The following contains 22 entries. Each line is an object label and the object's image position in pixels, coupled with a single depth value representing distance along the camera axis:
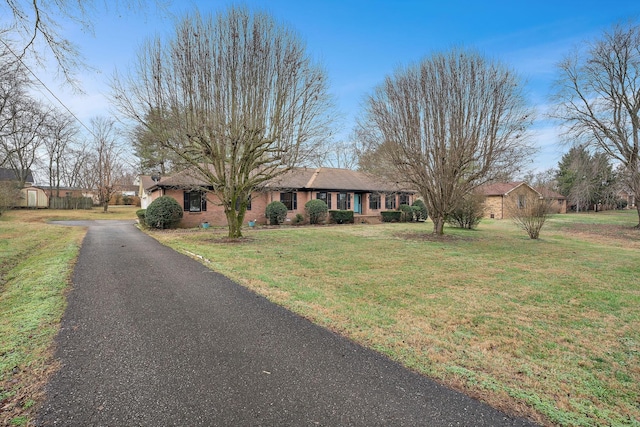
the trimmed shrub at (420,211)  27.20
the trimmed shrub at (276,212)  21.11
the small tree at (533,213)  14.49
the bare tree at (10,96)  14.96
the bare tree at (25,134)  21.50
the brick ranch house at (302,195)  19.14
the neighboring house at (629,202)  45.09
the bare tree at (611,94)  18.86
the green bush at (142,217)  18.67
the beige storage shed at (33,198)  35.31
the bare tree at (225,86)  11.24
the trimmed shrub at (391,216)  26.08
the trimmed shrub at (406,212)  26.66
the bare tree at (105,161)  33.84
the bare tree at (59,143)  35.41
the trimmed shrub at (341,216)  23.78
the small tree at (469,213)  18.70
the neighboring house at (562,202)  41.31
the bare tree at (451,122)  12.77
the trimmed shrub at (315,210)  22.44
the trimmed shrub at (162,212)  16.62
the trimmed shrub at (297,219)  22.44
